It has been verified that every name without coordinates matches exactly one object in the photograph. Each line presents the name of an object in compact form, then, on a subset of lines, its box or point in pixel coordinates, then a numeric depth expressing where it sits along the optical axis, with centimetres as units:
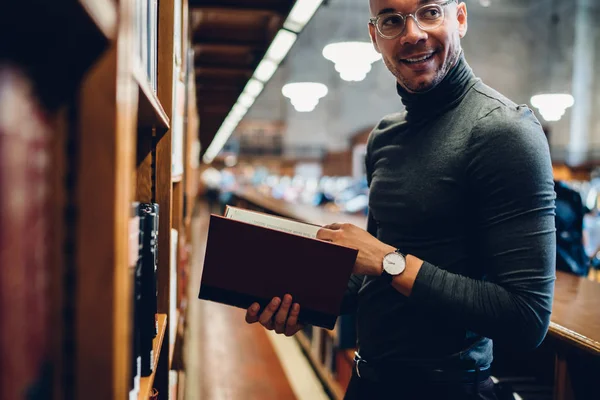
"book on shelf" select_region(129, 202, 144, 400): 67
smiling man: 93
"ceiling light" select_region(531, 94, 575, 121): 812
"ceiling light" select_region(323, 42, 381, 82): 498
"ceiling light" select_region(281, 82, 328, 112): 745
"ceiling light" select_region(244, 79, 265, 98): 455
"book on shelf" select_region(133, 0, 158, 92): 89
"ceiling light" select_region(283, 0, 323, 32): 245
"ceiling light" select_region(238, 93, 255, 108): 545
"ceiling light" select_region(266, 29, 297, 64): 300
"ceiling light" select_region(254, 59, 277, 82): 382
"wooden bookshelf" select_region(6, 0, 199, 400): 46
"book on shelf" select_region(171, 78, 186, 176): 143
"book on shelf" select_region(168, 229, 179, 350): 140
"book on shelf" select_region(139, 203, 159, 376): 90
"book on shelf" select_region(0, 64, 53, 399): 38
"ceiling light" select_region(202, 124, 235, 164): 952
